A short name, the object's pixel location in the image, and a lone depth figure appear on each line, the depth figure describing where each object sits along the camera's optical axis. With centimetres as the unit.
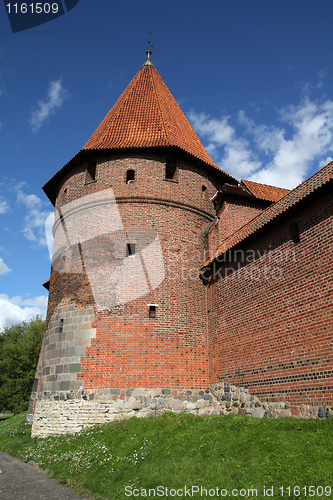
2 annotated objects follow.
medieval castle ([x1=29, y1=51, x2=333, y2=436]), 796
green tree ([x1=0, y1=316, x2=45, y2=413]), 2427
